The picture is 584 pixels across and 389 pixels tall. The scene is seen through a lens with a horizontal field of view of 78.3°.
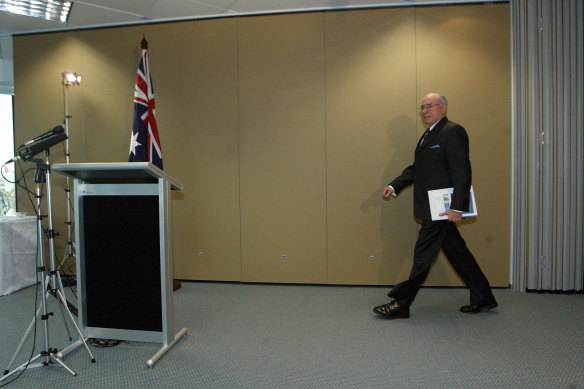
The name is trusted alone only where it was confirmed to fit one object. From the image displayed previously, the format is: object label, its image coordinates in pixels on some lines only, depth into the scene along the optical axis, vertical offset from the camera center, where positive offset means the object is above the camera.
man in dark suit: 2.63 -0.19
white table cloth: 3.56 -0.67
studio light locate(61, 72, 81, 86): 3.68 +1.13
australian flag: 3.47 +0.63
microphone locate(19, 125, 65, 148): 1.99 +0.31
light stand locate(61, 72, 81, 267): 3.71 +0.46
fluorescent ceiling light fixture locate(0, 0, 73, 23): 3.55 +1.82
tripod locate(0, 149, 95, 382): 1.95 -0.62
